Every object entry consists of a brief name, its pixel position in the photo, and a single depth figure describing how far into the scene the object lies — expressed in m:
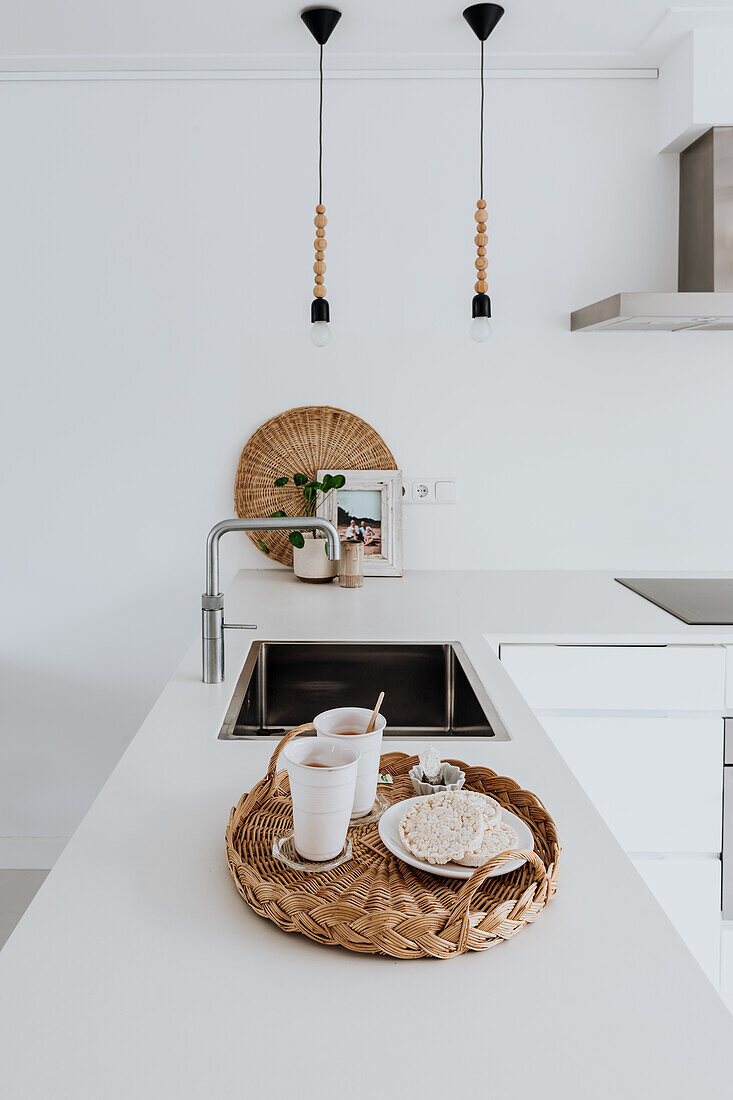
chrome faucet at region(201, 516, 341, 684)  1.51
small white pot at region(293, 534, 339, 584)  2.41
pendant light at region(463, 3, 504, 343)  2.21
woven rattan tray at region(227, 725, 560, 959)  0.76
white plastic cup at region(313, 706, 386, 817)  1.01
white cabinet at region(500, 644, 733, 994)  1.84
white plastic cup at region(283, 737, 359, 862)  0.88
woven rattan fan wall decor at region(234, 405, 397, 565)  2.54
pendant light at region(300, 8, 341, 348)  2.22
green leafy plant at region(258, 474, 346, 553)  2.43
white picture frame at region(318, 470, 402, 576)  2.50
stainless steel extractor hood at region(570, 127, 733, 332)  2.08
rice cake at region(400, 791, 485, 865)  0.87
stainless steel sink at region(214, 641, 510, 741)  1.80
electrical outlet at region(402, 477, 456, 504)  2.58
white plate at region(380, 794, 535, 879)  0.86
